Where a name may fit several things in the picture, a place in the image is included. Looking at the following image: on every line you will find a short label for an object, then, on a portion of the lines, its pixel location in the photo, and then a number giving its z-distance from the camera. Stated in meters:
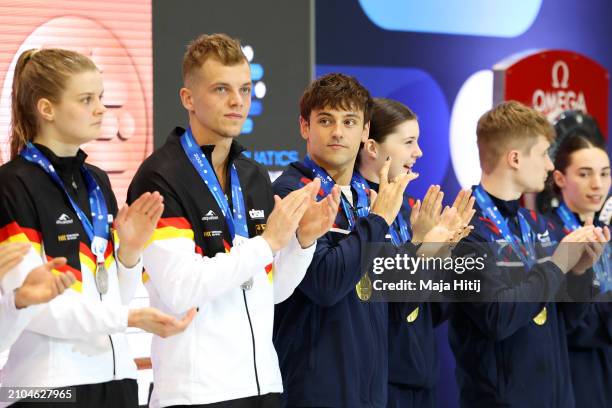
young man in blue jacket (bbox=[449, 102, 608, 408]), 8.71
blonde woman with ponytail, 5.76
